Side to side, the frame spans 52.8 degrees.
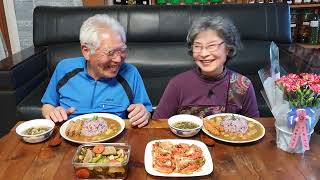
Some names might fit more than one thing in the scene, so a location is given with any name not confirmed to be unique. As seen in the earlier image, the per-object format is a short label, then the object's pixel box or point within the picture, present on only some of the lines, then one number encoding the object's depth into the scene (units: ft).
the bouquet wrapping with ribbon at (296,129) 3.65
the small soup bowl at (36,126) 4.09
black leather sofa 9.71
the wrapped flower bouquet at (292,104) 3.55
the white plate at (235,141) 4.04
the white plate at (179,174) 3.42
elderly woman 5.08
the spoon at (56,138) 4.09
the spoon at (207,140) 4.08
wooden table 3.47
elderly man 5.14
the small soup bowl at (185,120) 4.22
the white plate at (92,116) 4.17
